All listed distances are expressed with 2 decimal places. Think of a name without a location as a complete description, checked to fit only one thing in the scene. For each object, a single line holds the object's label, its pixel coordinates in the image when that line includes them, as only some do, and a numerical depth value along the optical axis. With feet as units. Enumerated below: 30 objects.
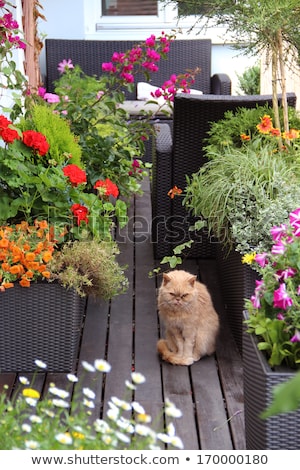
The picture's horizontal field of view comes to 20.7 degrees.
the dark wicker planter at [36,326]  12.15
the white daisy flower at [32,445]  6.41
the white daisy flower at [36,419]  6.71
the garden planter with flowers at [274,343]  8.16
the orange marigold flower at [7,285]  11.85
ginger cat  12.43
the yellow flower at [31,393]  6.87
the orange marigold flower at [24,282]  11.93
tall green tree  14.10
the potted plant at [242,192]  12.89
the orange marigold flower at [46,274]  11.88
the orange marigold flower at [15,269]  11.84
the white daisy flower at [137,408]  6.94
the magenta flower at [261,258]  9.25
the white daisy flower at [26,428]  6.66
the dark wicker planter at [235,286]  12.91
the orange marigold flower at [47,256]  11.95
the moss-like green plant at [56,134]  13.35
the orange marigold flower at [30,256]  11.86
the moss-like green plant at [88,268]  12.17
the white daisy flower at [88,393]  7.18
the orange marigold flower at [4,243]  11.91
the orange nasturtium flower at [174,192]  16.63
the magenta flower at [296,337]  8.11
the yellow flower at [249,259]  10.55
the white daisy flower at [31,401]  6.89
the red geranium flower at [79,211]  12.73
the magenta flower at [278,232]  9.16
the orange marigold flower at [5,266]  11.90
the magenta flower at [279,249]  8.73
